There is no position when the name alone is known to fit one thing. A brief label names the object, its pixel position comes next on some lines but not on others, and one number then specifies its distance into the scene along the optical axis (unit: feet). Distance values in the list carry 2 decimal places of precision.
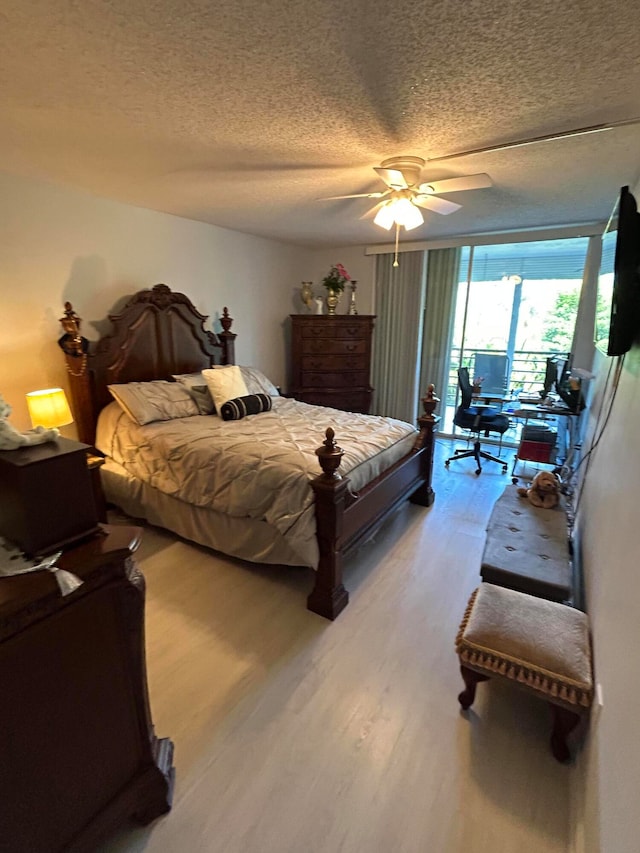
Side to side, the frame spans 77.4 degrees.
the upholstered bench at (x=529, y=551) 5.96
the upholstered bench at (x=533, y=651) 4.41
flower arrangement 14.96
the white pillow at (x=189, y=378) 11.30
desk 10.82
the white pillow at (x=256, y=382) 12.25
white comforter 7.15
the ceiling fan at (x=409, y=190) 6.86
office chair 13.05
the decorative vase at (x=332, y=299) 15.16
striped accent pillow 10.33
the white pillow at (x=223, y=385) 10.71
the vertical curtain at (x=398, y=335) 15.64
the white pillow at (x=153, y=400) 9.59
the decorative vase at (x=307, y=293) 15.56
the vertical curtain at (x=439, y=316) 15.34
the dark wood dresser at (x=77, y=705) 2.87
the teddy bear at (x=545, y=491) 8.01
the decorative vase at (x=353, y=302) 15.80
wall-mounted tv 4.50
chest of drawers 15.23
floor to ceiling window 15.11
